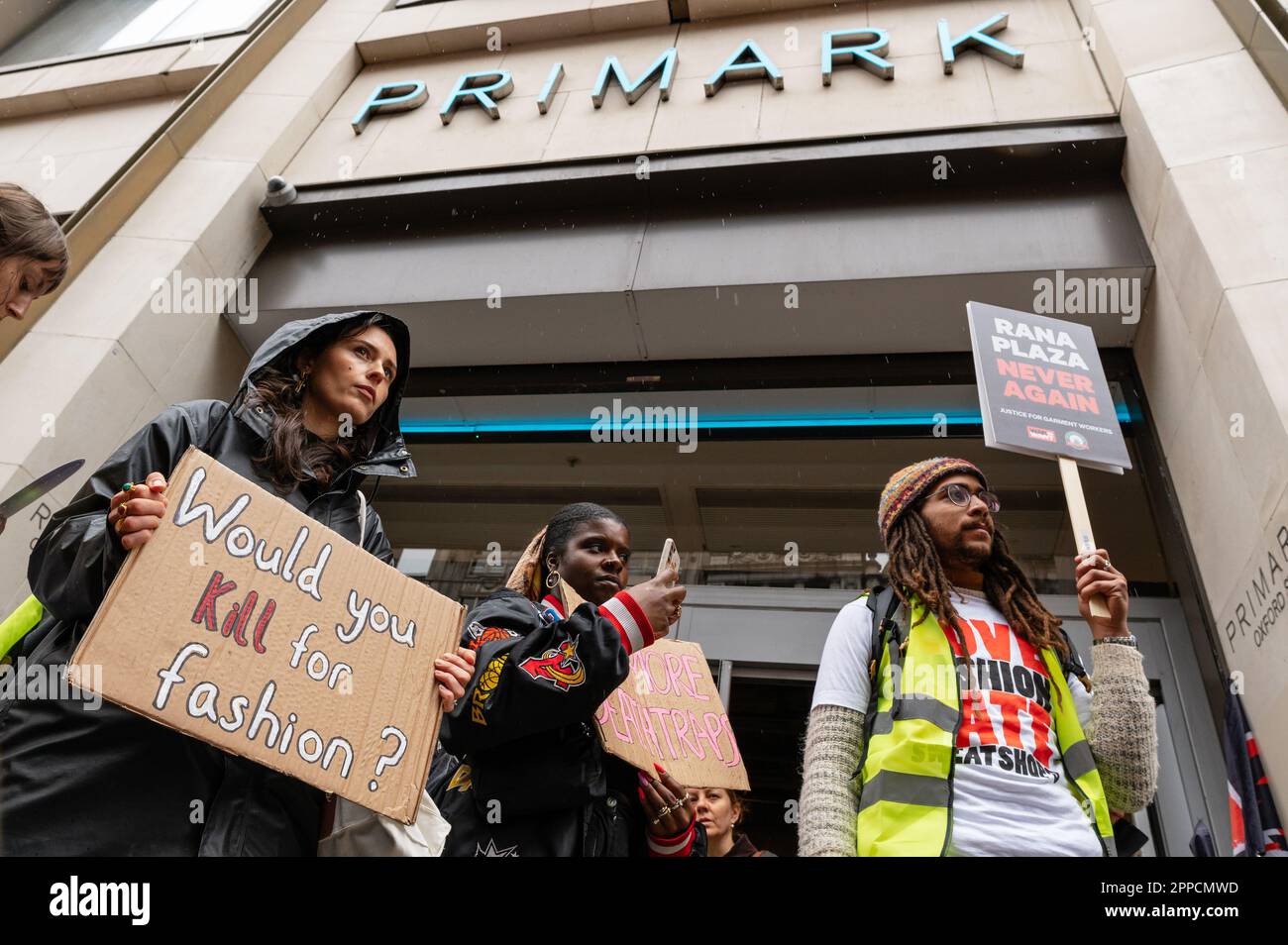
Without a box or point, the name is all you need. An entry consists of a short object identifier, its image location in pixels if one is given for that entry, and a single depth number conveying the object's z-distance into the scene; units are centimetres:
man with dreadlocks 258
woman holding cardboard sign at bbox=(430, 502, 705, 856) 250
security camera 669
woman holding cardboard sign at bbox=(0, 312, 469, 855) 207
